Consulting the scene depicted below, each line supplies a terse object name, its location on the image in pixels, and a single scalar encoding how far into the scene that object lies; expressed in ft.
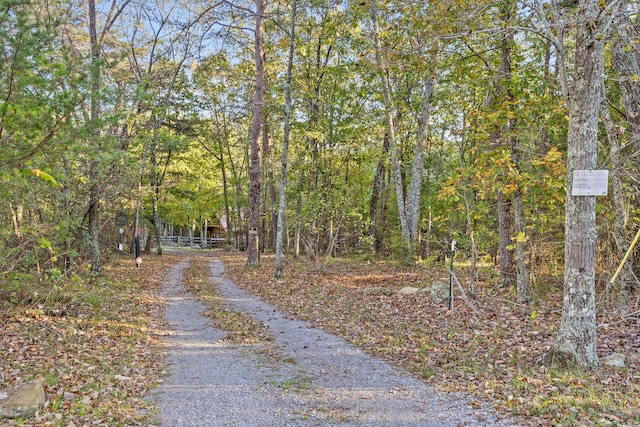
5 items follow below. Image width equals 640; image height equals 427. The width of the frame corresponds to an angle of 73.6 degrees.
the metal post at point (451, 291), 25.98
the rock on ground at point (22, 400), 12.99
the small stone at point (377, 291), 34.24
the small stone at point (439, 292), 30.25
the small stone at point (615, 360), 16.34
